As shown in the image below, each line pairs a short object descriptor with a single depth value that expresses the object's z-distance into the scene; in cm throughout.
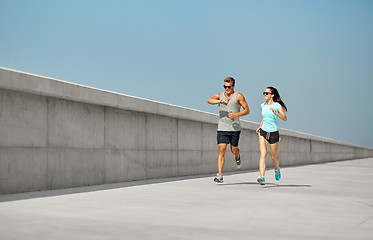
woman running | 980
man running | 988
